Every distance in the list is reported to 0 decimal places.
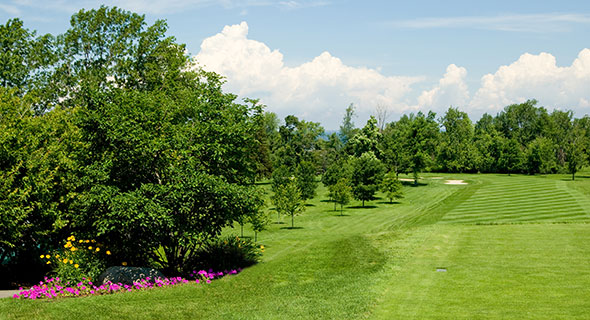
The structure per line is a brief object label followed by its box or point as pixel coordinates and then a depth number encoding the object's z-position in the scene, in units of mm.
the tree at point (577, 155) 74312
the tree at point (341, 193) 51938
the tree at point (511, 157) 94375
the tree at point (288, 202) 42031
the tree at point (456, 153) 100875
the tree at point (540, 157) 90875
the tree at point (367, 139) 83750
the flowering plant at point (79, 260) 17875
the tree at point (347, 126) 133250
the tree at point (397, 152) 77062
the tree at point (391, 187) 59662
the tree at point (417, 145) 76812
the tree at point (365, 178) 57969
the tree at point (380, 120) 101788
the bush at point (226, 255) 21297
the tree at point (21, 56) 31806
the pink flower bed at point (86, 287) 16084
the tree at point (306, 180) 62031
